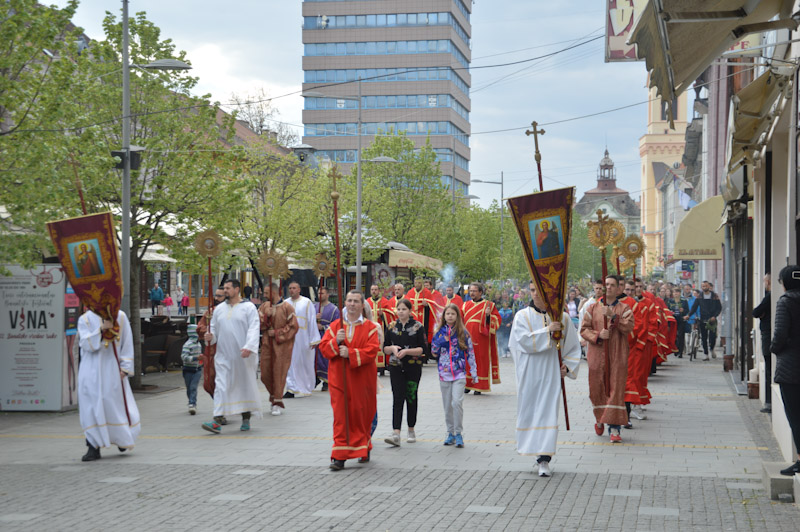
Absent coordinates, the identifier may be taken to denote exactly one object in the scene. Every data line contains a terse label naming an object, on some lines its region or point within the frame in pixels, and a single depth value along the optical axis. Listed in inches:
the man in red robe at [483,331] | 682.8
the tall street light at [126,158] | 647.8
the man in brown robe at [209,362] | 521.7
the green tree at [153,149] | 673.0
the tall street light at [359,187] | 1103.1
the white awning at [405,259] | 1231.5
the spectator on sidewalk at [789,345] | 318.7
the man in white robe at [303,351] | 665.0
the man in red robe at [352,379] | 388.2
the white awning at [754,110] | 387.5
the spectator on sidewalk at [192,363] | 542.3
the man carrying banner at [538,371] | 374.6
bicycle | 1040.2
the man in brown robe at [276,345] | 568.4
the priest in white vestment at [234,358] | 495.2
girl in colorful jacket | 440.1
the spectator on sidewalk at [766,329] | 366.9
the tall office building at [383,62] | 3786.9
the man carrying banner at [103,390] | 415.8
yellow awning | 968.3
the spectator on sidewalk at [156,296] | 1647.4
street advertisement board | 574.9
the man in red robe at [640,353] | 517.2
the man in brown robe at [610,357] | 449.1
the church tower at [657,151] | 3843.5
